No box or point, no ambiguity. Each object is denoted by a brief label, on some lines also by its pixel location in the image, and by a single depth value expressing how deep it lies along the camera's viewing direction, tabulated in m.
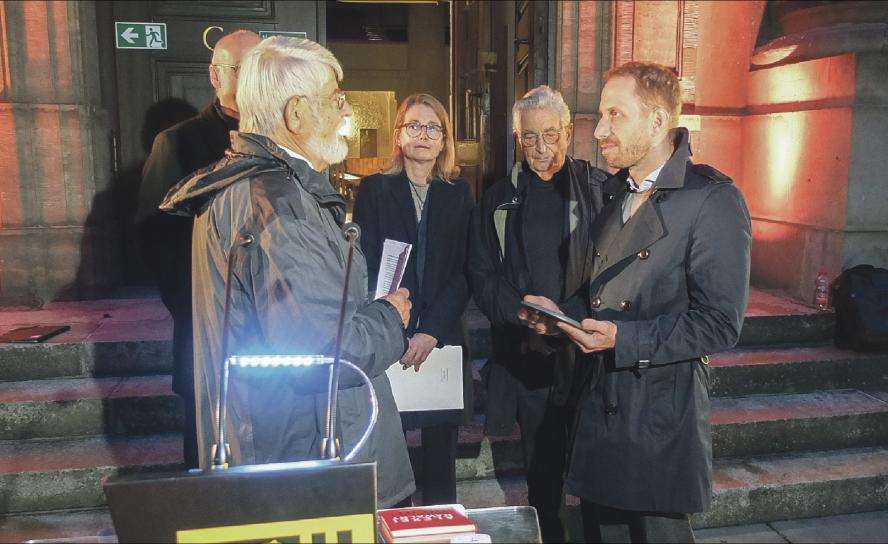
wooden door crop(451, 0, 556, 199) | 6.09
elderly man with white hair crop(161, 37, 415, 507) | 1.79
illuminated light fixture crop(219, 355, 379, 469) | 1.43
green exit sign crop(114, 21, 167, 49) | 6.04
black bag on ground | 4.91
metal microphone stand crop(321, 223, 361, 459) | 1.51
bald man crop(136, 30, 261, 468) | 2.86
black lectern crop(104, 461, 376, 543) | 1.37
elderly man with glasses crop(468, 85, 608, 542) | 3.09
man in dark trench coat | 2.24
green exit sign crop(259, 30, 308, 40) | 5.90
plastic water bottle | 5.45
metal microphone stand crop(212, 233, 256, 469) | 1.44
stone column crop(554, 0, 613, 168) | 5.93
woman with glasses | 3.31
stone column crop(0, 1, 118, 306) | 5.57
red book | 1.64
